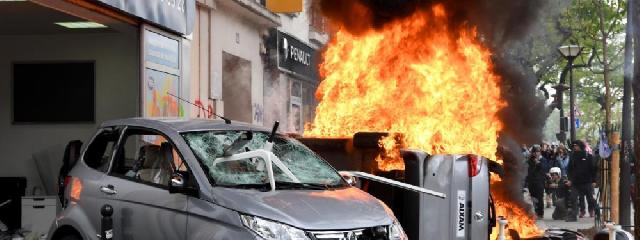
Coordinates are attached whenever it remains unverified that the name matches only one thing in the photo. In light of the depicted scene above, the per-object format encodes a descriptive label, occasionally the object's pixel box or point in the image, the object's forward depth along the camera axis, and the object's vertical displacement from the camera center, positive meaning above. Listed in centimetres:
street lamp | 2289 +169
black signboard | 2355 +180
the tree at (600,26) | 2584 +309
